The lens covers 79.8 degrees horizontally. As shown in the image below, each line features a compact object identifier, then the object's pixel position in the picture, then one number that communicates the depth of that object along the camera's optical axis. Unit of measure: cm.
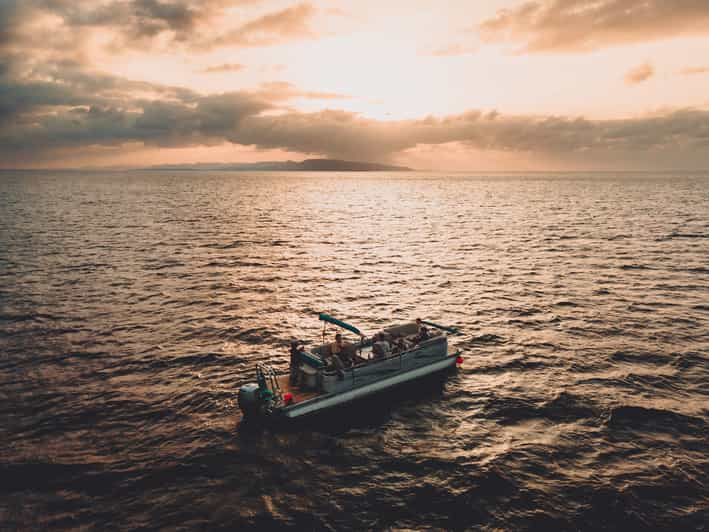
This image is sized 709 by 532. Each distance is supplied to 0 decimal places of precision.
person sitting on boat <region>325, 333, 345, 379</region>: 1955
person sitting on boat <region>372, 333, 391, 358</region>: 2117
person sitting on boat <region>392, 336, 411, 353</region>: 2219
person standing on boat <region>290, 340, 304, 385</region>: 2034
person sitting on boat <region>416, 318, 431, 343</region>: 2319
